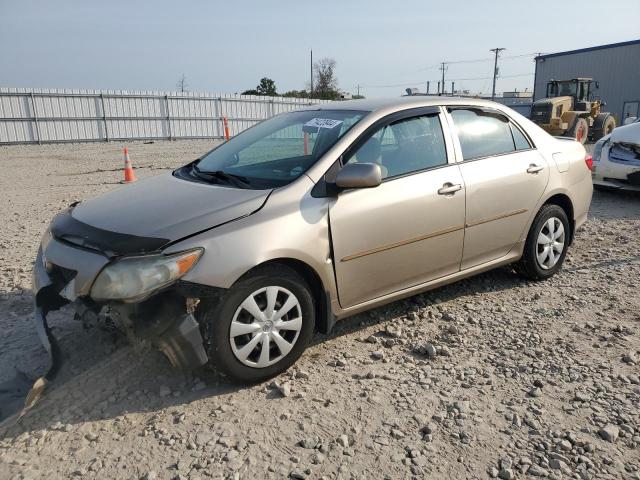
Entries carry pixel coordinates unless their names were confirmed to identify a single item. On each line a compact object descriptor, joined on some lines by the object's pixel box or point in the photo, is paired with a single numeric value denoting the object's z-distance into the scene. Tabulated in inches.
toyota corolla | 111.2
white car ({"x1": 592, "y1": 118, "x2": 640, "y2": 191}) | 319.3
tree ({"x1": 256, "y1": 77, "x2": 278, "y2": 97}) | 2241.1
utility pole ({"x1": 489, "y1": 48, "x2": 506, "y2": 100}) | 2631.9
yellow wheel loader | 768.9
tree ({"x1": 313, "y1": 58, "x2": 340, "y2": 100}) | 2358.0
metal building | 1321.4
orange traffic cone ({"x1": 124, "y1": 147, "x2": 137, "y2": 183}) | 417.7
